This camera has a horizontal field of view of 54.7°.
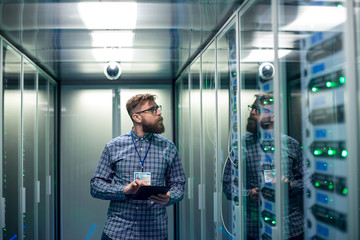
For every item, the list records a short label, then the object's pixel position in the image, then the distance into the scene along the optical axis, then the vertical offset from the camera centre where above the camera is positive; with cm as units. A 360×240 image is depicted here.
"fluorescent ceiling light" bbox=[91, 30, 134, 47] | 307 +86
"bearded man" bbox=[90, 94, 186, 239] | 234 -33
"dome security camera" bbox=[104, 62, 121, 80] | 411 +72
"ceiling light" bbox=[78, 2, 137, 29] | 238 +86
